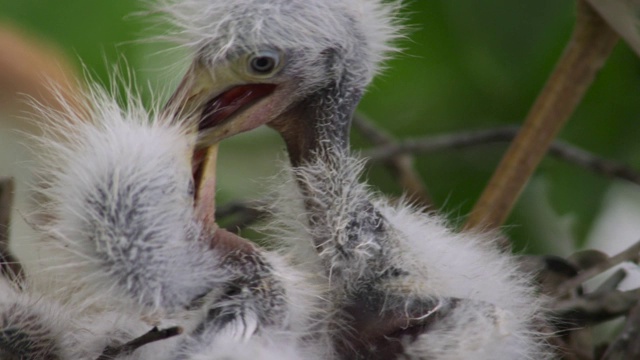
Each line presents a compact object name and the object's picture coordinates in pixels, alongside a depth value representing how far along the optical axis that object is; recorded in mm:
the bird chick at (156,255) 1830
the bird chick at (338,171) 1849
